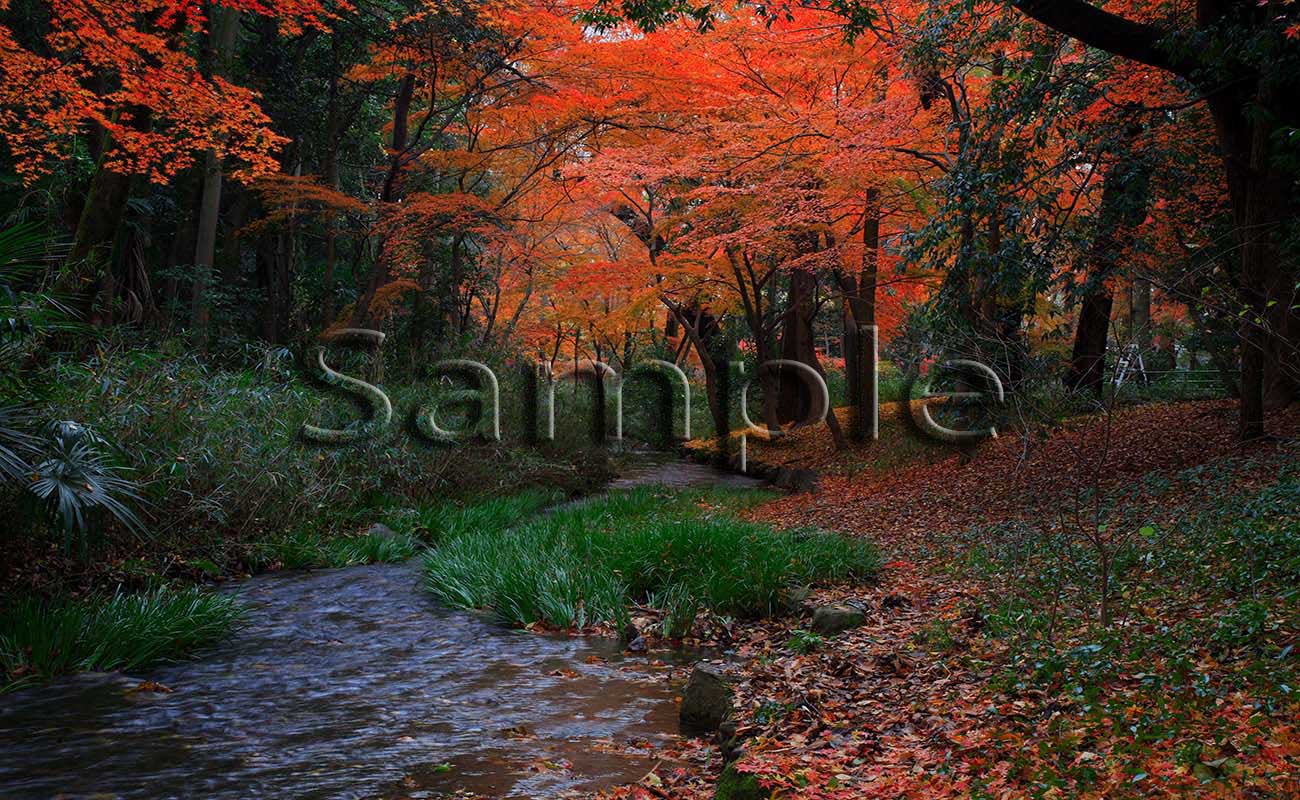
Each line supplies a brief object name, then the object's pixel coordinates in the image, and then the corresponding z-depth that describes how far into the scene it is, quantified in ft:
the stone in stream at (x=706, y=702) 16.34
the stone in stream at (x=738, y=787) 11.87
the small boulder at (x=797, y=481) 47.24
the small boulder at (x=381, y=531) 32.85
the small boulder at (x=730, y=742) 14.15
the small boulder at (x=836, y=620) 20.42
